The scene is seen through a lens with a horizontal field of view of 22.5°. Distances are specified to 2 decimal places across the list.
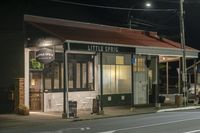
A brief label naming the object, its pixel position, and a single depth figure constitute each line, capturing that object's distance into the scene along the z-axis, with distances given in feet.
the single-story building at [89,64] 89.14
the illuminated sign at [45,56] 88.02
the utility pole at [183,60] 112.13
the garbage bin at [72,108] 83.88
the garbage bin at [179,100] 113.19
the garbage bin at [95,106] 89.73
